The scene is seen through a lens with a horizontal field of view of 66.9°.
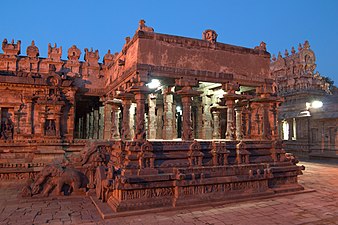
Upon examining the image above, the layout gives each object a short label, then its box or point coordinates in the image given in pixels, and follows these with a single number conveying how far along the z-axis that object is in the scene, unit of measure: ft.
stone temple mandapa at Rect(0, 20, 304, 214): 29.45
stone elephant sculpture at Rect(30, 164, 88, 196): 32.22
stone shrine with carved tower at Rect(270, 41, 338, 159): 73.87
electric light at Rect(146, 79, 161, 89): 37.85
